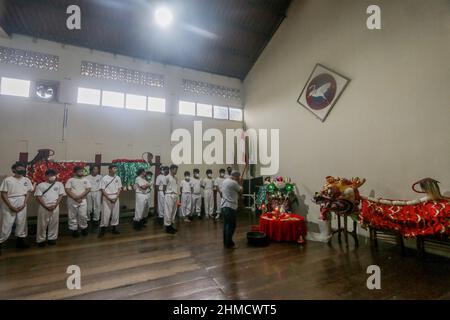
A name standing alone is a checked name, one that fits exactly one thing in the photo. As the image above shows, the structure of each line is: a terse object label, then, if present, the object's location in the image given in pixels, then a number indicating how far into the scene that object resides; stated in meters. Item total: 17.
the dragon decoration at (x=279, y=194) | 5.71
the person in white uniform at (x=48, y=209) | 3.91
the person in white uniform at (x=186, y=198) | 6.15
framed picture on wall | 5.08
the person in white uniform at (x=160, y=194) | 5.88
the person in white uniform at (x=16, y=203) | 3.61
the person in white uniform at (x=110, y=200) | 4.66
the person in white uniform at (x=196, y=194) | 6.46
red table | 4.03
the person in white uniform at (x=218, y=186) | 6.67
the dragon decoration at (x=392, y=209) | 3.00
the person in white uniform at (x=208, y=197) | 6.63
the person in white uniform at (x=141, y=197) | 5.15
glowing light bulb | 5.62
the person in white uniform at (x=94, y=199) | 5.41
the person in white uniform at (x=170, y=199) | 4.84
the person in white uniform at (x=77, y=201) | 4.49
